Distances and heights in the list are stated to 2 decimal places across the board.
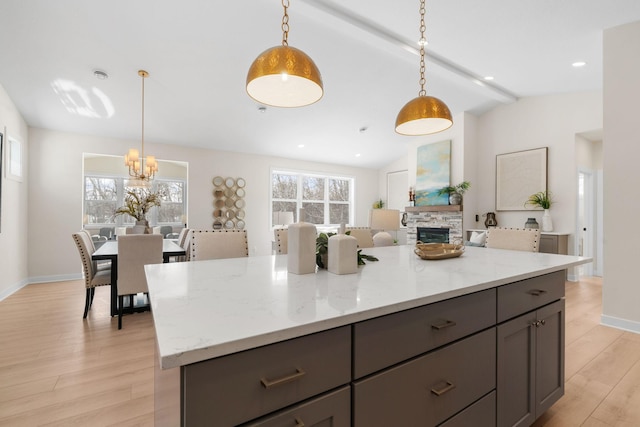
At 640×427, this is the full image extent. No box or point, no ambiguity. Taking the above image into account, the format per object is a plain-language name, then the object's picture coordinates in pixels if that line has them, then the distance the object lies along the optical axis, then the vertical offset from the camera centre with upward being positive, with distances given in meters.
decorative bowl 1.77 -0.24
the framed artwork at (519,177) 5.41 +0.64
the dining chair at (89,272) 3.10 -0.67
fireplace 6.09 -0.47
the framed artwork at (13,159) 4.02 +0.70
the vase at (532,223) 5.22 -0.20
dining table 3.02 -0.48
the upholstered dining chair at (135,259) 2.99 -0.48
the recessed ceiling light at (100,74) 3.72 +1.68
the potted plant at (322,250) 1.43 -0.18
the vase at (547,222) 5.15 -0.17
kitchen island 0.67 -0.37
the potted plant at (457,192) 5.84 +0.37
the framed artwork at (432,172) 6.12 +0.81
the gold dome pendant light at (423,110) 1.82 +0.61
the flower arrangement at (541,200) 5.19 +0.20
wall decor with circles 6.35 +0.18
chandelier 3.78 +0.58
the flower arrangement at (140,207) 3.78 +0.05
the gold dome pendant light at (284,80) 1.25 +0.63
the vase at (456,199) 5.85 +0.24
